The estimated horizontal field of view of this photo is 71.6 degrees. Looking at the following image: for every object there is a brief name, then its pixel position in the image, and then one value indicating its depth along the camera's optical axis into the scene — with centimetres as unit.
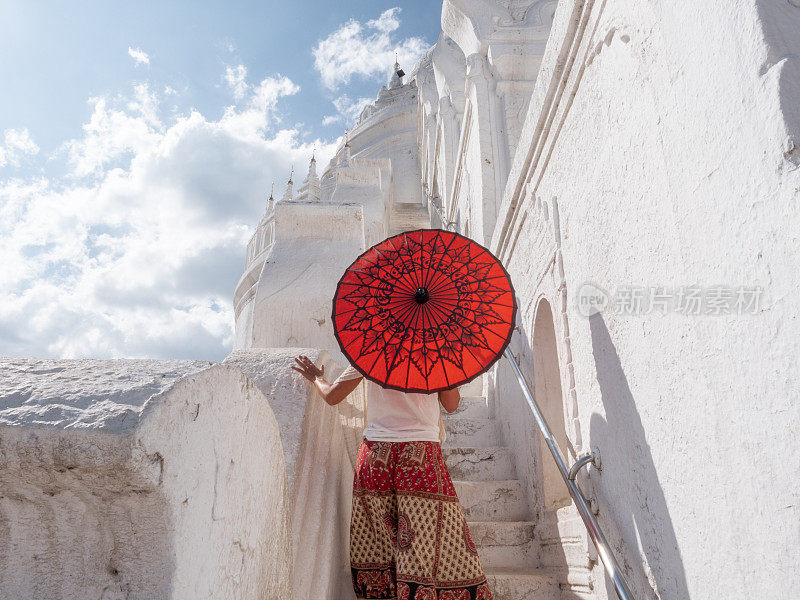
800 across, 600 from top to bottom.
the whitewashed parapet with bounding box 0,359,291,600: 81
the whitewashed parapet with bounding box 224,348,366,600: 193
